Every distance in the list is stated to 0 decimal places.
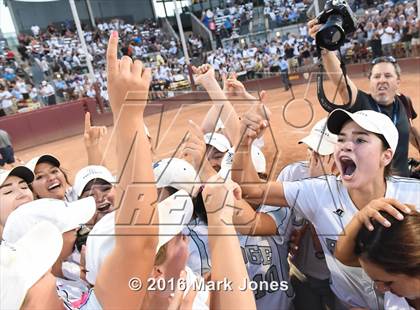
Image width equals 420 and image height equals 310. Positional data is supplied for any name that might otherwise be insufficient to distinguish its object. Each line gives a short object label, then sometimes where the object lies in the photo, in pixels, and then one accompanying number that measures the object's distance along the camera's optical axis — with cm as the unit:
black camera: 248
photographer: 286
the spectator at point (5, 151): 924
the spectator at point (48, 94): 1727
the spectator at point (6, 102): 1530
